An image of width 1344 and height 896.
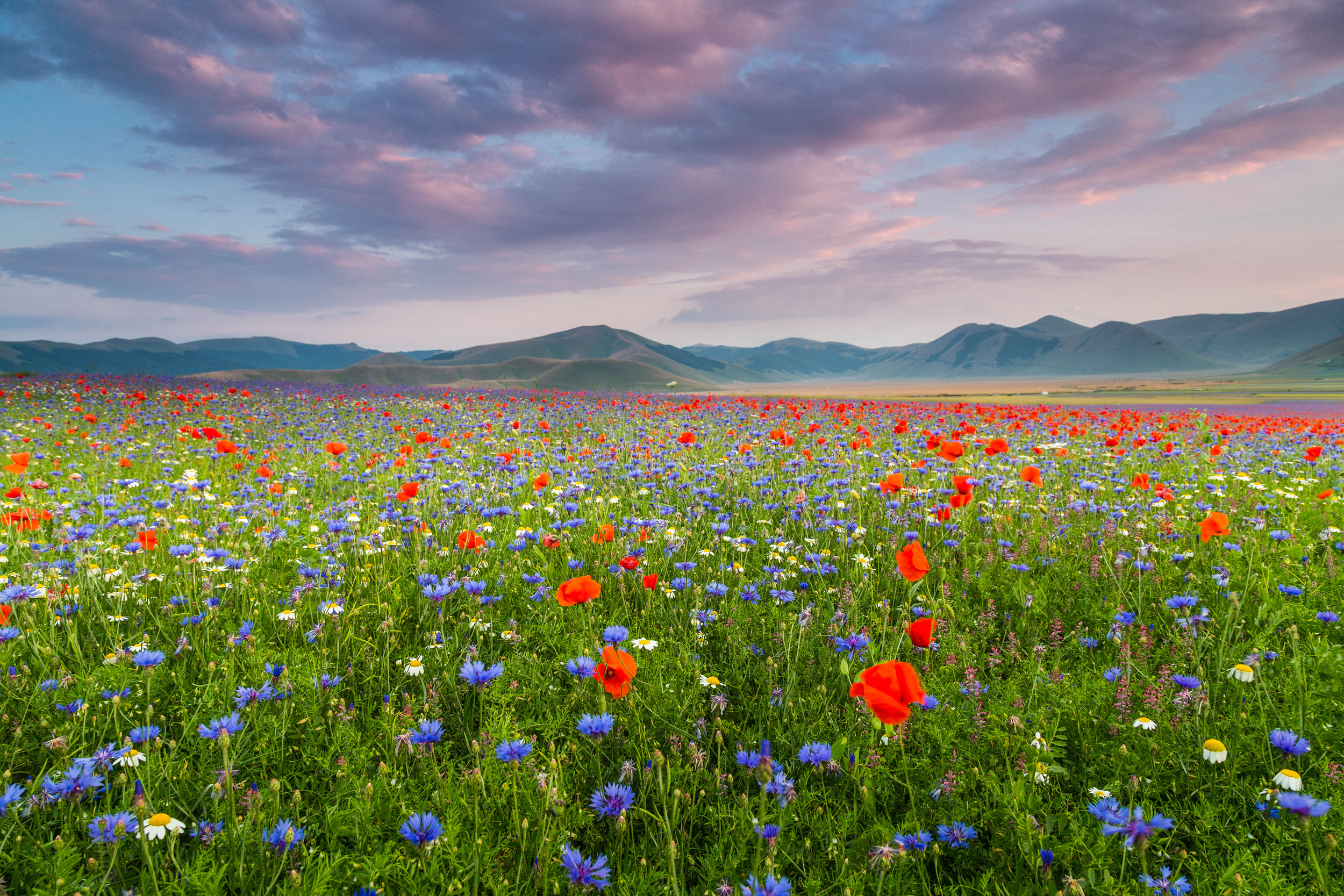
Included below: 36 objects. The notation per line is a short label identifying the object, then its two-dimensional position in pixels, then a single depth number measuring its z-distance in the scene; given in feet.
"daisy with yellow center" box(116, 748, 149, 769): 2.85
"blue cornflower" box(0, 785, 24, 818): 2.56
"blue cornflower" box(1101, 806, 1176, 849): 2.41
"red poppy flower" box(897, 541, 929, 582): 3.26
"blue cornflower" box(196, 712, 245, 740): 2.81
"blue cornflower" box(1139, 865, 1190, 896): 2.47
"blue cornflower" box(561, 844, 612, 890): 2.51
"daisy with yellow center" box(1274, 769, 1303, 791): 2.65
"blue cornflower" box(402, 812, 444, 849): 2.53
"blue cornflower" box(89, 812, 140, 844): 2.55
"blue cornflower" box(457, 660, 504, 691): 3.09
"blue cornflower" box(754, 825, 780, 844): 2.47
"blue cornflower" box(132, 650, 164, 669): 3.26
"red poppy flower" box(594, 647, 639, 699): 2.72
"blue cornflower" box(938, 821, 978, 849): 2.76
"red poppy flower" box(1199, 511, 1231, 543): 4.05
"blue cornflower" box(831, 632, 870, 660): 3.65
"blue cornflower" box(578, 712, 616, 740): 2.85
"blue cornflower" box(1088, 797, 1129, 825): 2.58
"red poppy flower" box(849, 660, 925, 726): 2.46
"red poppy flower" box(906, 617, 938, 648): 2.93
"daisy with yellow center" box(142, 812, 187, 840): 2.51
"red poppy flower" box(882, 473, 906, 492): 4.91
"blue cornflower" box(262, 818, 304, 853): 2.58
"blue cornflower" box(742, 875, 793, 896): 2.34
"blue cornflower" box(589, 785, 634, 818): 2.72
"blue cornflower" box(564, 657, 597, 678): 3.20
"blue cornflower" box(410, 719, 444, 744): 2.91
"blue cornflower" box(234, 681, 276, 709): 3.16
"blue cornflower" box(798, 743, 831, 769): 3.01
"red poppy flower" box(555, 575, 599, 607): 3.12
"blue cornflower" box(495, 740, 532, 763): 2.79
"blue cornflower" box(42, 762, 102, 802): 2.65
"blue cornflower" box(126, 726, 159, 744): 2.85
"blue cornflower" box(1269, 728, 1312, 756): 2.71
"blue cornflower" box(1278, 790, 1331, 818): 2.45
